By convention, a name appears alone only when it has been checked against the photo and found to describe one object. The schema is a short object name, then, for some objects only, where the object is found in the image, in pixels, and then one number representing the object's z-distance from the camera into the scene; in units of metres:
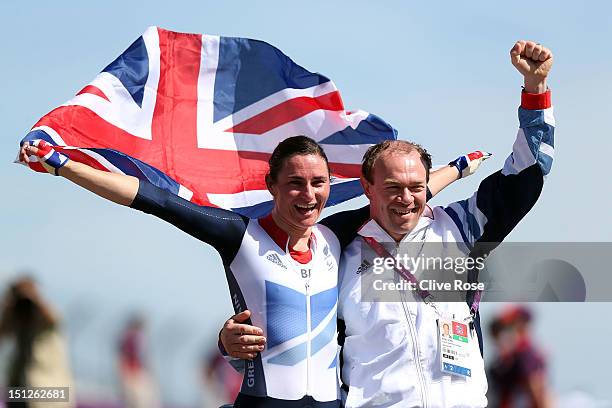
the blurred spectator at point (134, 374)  27.48
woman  12.73
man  12.62
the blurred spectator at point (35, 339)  17.58
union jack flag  16.87
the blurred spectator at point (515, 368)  18.34
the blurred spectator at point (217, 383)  23.73
